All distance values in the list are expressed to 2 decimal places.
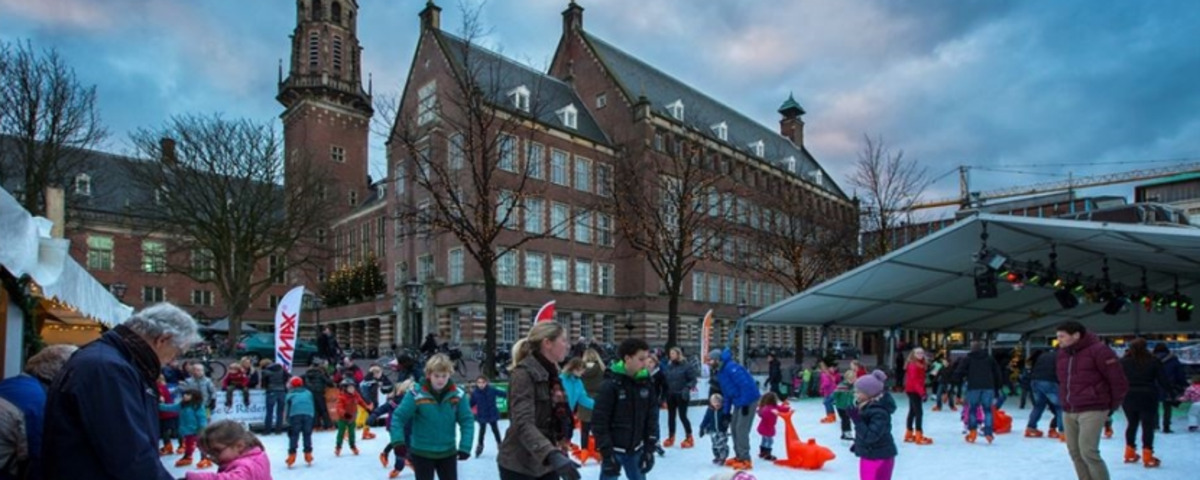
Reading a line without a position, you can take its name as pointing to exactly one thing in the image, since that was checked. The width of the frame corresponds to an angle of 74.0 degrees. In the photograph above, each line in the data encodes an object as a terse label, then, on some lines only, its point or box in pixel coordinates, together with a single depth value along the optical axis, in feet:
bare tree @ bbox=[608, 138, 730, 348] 96.43
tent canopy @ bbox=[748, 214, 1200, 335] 51.92
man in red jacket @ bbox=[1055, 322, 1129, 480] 25.23
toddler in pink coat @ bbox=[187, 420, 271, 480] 12.30
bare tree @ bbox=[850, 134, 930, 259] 109.56
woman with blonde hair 16.19
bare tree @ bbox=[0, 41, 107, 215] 86.22
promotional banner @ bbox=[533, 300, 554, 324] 55.42
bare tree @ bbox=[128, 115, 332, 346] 118.21
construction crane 409.90
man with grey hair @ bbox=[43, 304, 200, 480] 9.66
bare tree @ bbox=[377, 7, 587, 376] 78.43
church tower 197.16
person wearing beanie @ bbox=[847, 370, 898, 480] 22.67
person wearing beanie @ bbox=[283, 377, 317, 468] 39.58
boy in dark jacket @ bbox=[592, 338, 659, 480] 21.26
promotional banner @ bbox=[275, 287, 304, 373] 51.37
